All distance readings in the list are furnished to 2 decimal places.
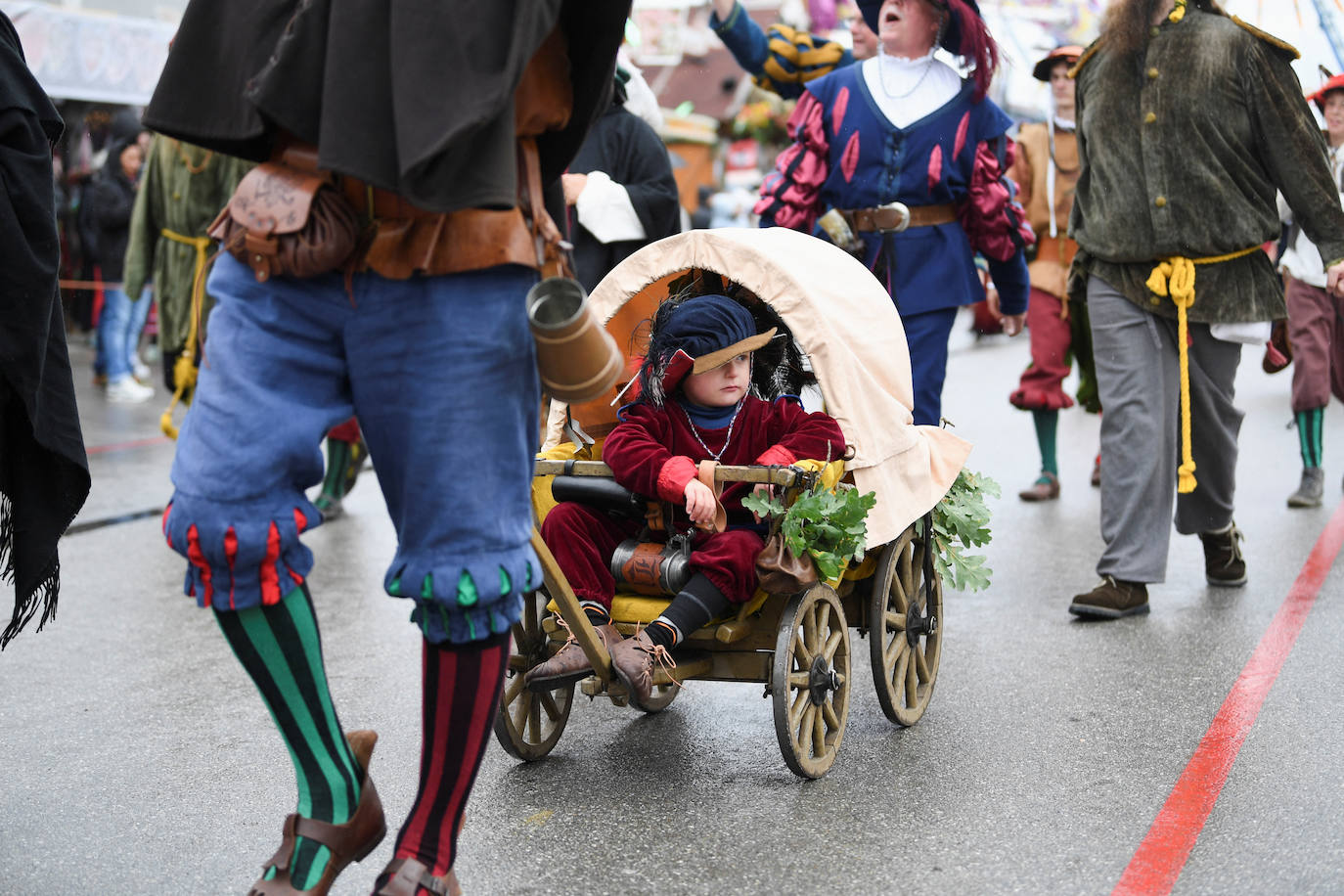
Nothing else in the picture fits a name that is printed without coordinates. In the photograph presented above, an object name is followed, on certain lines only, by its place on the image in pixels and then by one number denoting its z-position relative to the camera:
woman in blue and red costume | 5.40
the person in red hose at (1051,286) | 7.84
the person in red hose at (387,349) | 2.31
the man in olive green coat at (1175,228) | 5.20
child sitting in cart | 3.54
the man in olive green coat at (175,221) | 7.25
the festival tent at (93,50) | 11.73
